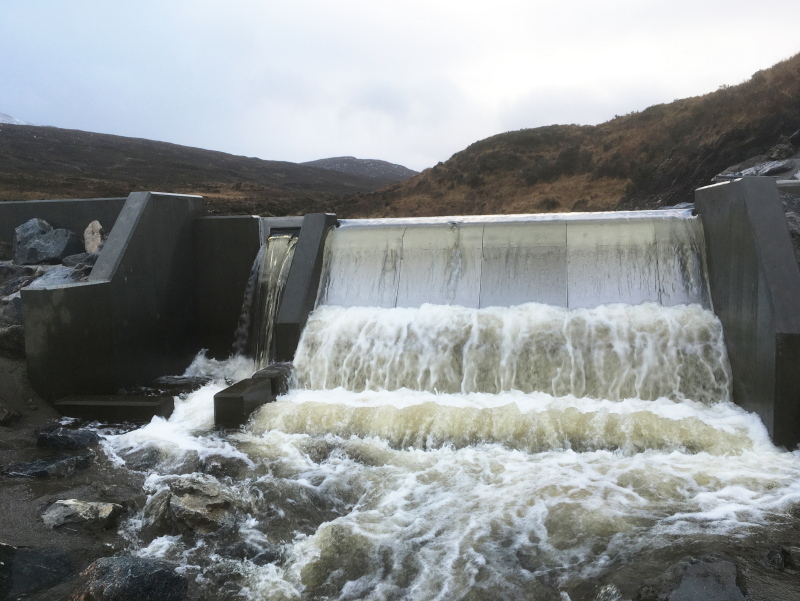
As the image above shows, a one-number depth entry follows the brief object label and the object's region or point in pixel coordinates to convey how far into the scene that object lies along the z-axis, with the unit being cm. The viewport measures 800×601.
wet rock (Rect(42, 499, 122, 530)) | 495
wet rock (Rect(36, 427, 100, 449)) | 671
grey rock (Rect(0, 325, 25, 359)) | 842
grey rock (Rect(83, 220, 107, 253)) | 1129
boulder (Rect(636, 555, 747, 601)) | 368
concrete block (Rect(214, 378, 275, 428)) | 715
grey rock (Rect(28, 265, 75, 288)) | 949
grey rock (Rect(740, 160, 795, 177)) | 1254
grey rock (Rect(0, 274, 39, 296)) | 1017
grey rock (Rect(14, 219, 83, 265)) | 1119
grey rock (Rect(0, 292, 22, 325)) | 896
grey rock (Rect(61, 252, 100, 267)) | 1064
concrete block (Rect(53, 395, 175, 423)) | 772
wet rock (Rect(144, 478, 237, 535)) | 493
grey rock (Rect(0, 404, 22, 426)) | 726
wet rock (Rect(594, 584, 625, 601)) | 382
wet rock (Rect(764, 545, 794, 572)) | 399
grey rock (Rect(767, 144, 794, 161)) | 1511
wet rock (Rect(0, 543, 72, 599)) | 405
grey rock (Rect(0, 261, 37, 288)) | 1084
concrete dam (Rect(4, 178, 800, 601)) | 470
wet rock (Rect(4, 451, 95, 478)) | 595
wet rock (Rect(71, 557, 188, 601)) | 385
